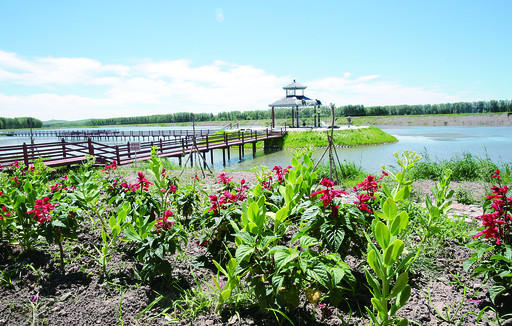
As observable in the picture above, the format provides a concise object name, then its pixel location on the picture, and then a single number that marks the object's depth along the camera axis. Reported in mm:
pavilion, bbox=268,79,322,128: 36031
